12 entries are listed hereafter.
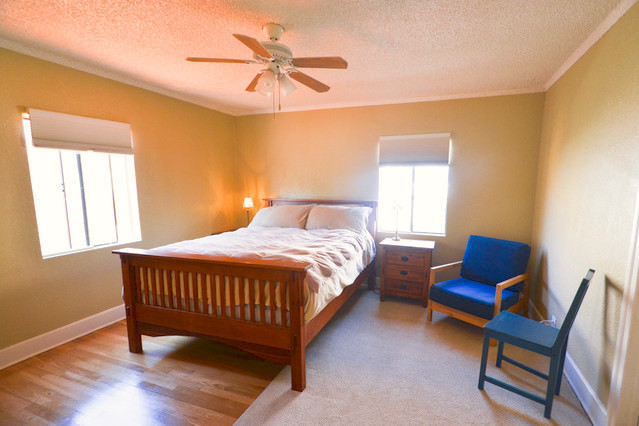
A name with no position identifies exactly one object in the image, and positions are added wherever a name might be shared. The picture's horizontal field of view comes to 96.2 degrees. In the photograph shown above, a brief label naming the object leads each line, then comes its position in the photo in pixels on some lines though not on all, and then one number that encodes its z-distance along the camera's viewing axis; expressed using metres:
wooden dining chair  1.66
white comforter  2.04
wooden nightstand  3.23
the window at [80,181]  2.44
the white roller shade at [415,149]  3.47
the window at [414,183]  3.53
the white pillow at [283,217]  3.72
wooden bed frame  1.87
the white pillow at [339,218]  3.48
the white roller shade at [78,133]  2.37
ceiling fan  1.85
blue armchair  2.51
